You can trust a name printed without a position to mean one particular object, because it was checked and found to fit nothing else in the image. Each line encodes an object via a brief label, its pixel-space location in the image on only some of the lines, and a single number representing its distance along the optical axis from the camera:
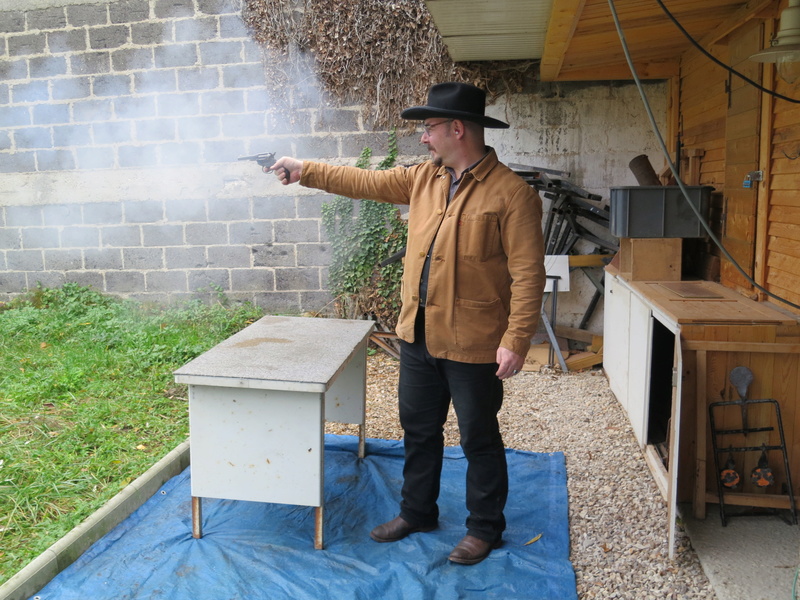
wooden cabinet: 3.39
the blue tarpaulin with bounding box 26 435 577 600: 3.04
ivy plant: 7.14
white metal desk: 3.14
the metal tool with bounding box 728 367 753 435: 3.42
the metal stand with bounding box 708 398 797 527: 3.40
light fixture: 3.00
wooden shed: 3.45
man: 2.99
